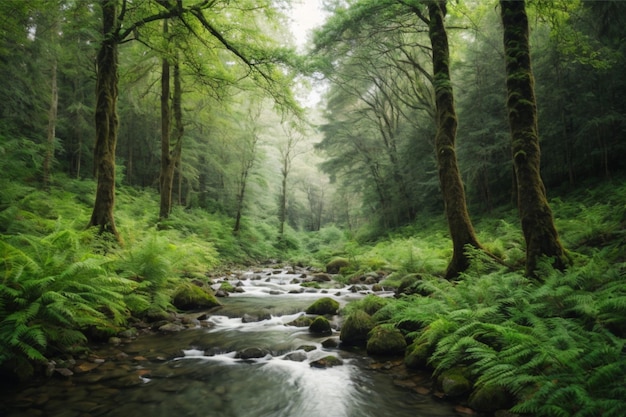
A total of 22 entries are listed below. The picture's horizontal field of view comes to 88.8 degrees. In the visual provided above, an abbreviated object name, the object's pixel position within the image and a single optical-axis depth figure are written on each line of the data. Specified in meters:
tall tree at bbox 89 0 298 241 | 8.32
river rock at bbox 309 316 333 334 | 6.89
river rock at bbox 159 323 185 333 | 6.56
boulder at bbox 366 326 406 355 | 5.44
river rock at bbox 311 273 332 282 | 13.74
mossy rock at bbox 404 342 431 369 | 4.74
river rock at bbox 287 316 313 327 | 7.40
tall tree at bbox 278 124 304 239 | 27.36
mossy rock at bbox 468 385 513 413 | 3.46
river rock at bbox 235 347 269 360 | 5.62
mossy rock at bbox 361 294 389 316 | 6.82
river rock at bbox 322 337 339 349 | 6.01
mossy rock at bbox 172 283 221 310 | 8.36
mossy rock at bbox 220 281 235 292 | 10.98
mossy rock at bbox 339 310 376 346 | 6.17
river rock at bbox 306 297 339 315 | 8.11
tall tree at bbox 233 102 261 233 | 23.00
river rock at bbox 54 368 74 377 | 4.27
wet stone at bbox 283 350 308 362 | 5.50
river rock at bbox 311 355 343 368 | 5.19
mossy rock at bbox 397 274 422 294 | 8.27
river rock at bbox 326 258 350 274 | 16.37
